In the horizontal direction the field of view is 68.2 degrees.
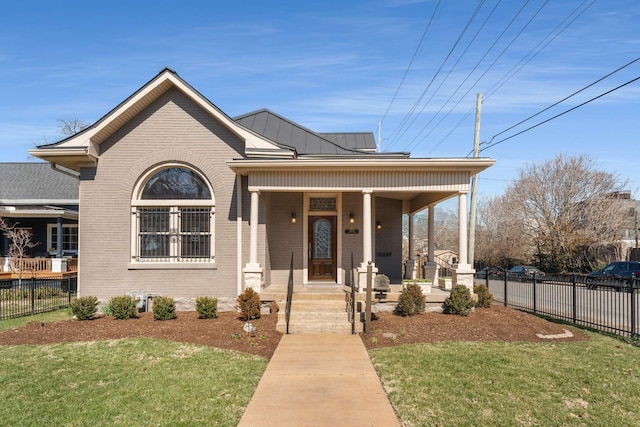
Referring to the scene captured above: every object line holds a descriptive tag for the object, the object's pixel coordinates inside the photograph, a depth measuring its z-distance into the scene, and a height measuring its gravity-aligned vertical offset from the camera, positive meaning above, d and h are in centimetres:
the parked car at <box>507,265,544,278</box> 3437 -289
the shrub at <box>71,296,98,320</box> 1158 -195
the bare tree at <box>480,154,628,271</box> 3362 +129
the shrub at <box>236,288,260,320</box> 1123 -181
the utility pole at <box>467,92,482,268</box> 1911 +180
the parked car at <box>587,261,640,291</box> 2484 -210
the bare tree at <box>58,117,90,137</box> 4119 +884
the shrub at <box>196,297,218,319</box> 1163 -195
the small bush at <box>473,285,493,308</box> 1252 -181
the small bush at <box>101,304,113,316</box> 1190 -208
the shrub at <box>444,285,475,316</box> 1162 -178
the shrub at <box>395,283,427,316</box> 1152 -177
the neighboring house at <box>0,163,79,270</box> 2230 +122
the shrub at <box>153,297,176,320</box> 1148 -195
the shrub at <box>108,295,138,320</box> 1159 -194
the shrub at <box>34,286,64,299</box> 1686 -234
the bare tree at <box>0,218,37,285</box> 2089 -67
